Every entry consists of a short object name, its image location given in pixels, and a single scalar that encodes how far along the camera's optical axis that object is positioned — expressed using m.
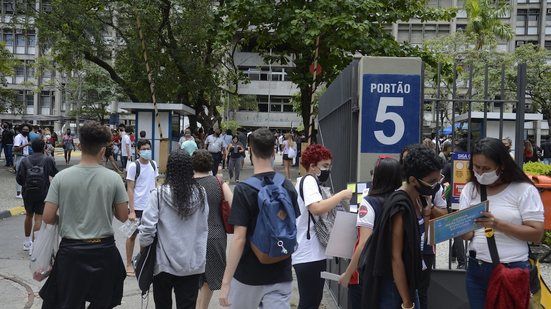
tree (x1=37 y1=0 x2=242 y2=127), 21.55
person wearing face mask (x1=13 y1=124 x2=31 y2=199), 17.84
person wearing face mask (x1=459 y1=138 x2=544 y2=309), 3.65
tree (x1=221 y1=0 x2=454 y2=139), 16.00
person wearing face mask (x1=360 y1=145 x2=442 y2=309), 3.41
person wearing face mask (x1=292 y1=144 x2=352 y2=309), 4.68
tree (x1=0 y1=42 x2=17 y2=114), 24.09
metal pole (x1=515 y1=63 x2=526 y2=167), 5.15
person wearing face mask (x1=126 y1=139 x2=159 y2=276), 7.71
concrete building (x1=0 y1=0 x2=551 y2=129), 49.59
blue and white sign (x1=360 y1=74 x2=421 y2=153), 5.34
